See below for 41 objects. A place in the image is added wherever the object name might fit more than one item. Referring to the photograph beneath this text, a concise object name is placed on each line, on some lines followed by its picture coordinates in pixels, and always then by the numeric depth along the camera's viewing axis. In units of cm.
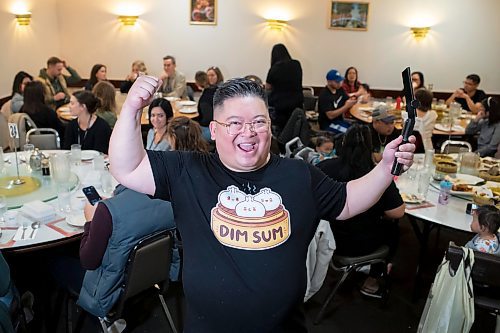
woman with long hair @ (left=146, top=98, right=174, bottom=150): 349
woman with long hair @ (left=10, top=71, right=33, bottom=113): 525
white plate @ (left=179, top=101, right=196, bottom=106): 604
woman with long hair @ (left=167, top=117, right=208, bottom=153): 290
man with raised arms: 135
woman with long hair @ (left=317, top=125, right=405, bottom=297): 270
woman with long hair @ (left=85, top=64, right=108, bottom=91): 637
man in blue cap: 534
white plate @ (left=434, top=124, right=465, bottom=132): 514
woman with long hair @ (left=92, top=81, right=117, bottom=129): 458
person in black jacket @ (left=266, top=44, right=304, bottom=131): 524
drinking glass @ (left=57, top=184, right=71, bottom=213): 265
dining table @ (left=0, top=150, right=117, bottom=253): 235
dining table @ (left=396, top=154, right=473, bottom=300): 273
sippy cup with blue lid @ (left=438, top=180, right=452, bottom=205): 295
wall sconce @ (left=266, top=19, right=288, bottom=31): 739
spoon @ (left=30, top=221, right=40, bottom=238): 240
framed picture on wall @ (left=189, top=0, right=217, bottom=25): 727
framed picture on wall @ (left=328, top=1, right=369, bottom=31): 736
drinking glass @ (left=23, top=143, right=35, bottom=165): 349
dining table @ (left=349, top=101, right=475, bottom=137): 507
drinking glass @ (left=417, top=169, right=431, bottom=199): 305
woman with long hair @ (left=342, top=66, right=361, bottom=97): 696
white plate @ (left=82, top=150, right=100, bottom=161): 354
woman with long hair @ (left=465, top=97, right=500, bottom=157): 452
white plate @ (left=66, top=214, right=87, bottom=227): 245
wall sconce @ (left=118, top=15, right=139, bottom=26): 727
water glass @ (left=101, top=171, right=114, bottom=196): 297
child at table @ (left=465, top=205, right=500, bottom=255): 240
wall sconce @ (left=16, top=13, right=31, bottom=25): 617
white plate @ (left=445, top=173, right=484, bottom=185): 327
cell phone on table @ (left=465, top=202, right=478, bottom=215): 279
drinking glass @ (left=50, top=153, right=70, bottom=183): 283
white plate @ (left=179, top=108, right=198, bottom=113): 572
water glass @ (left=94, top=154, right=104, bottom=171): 324
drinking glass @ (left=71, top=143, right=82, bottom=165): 348
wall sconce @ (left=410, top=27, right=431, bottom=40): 739
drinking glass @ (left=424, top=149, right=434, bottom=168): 345
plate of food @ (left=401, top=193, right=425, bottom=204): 294
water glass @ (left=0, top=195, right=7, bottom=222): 250
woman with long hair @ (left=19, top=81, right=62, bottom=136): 460
